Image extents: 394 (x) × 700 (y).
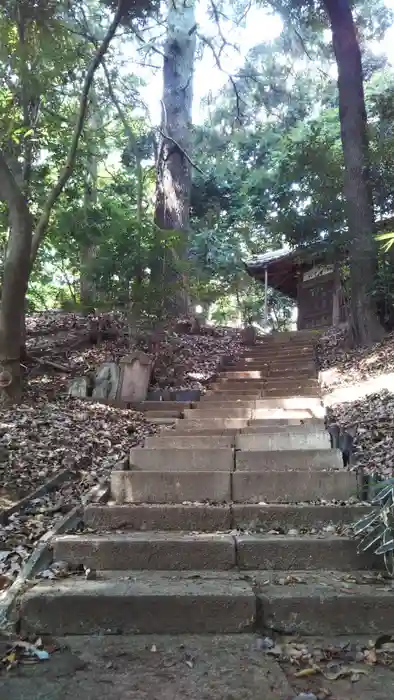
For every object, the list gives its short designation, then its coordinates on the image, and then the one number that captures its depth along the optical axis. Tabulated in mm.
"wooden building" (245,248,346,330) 15170
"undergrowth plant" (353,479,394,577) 2895
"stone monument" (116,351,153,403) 8438
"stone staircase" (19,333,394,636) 2613
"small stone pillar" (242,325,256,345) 13319
